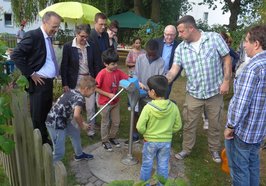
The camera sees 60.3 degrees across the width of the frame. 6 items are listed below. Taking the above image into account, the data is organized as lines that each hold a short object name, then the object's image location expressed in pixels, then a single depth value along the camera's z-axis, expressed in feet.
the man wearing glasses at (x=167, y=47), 11.42
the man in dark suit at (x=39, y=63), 9.37
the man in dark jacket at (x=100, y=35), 12.20
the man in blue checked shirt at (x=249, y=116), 6.51
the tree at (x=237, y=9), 48.24
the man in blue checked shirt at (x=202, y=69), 9.44
